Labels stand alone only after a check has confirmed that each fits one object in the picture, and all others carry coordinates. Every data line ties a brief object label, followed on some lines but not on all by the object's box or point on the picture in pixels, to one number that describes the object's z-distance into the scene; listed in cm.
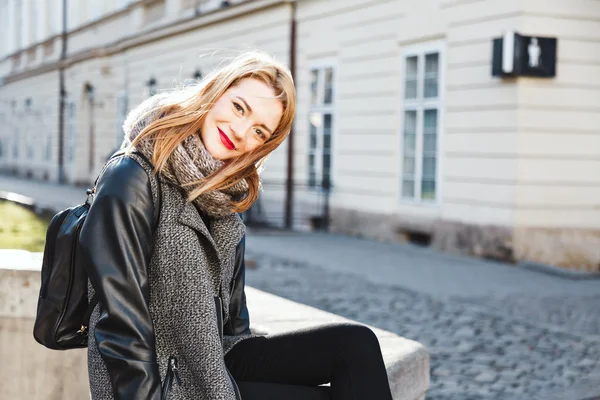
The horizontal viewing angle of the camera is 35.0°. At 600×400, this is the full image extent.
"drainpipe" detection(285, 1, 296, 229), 1552
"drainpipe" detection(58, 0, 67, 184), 2989
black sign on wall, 1059
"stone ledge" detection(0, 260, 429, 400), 363
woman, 225
